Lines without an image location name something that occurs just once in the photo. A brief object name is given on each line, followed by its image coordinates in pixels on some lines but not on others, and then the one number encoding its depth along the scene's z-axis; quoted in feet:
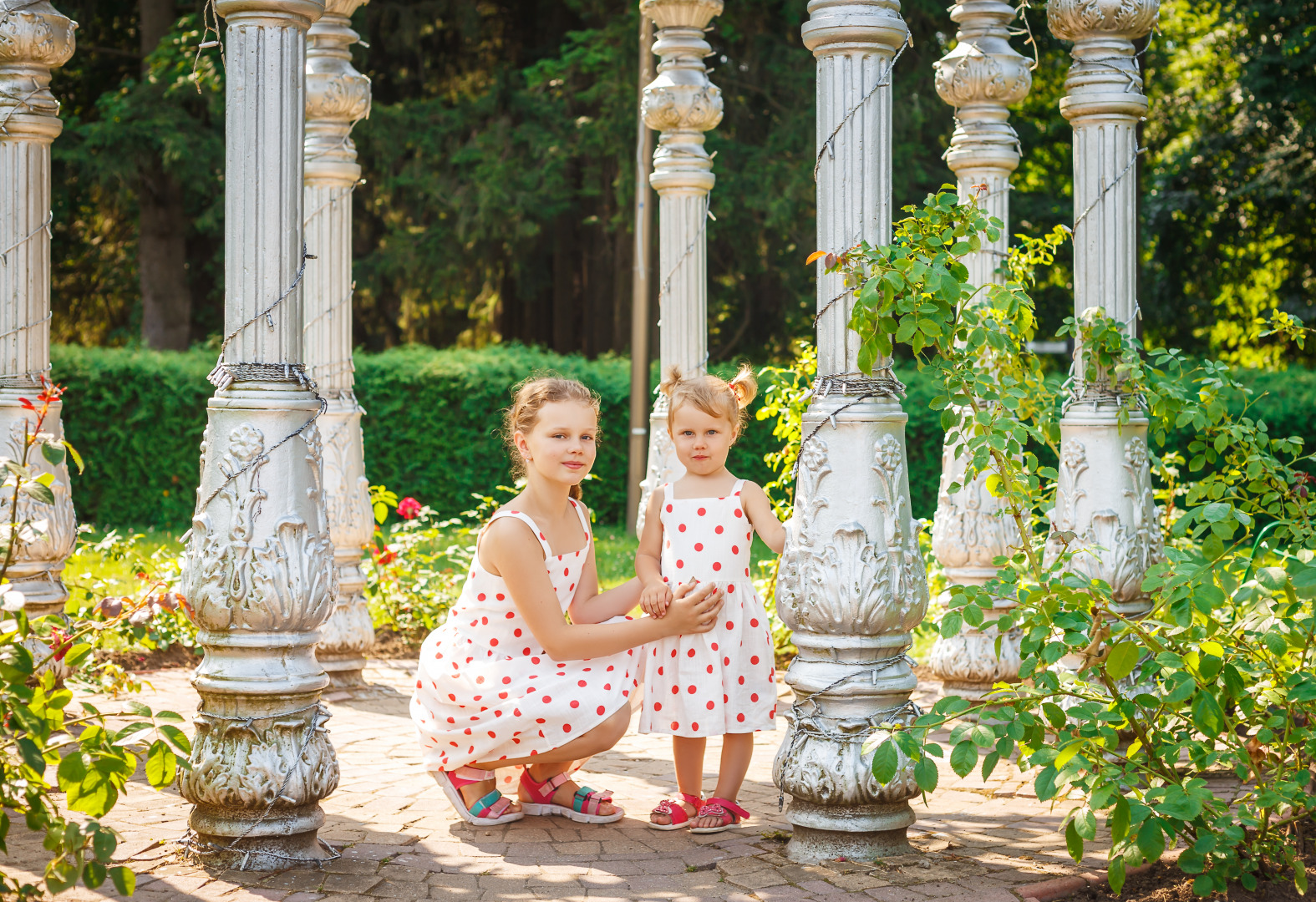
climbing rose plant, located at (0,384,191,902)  8.61
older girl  13.14
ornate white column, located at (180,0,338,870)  11.50
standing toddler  13.37
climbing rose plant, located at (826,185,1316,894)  9.69
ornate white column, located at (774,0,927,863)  11.94
